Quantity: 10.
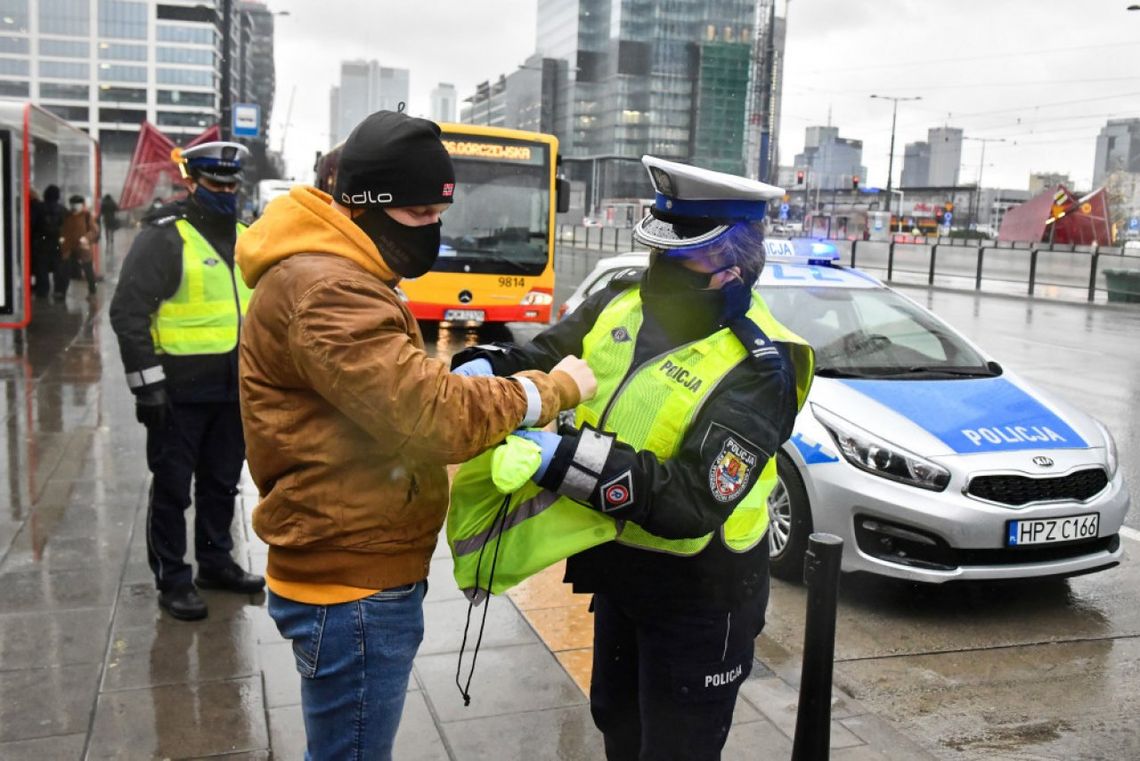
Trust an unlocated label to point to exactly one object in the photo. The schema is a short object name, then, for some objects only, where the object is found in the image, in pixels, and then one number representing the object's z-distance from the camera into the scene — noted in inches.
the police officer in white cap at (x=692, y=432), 85.8
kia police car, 189.2
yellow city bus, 568.7
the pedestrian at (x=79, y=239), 746.2
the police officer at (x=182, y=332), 169.9
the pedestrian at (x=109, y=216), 1289.4
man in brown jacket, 76.1
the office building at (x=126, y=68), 4397.1
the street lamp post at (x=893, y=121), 2191.9
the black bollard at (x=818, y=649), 117.6
